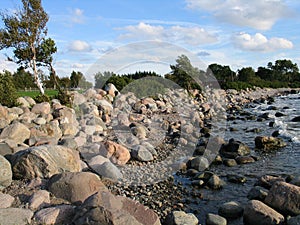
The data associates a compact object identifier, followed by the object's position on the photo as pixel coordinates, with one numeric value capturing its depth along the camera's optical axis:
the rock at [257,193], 7.04
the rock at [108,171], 7.87
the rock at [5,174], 6.17
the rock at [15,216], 4.57
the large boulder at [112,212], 4.56
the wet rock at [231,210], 6.45
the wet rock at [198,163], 9.55
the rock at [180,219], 5.70
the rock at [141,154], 9.61
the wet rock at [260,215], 5.86
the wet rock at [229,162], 9.98
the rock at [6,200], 5.20
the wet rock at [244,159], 10.32
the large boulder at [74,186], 5.66
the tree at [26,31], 19.58
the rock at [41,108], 13.15
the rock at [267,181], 7.82
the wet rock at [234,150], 11.22
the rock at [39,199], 5.28
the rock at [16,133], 9.23
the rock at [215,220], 5.95
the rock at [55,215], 4.76
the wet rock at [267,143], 12.37
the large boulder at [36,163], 6.55
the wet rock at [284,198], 6.12
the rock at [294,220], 5.53
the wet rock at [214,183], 8.00
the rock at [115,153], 9.18
